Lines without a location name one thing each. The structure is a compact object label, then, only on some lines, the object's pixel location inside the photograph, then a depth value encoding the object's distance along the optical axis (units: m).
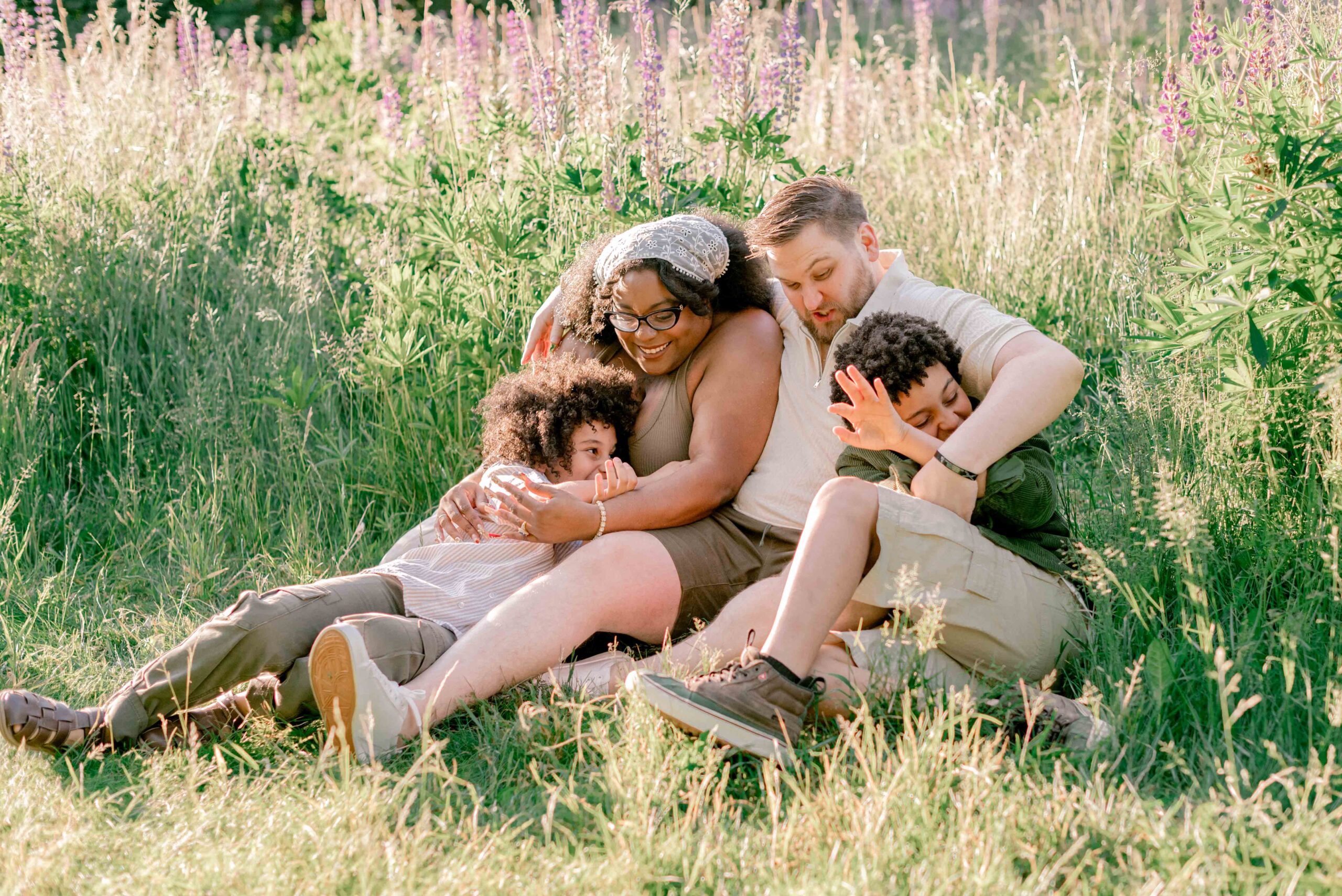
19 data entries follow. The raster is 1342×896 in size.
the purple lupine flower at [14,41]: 5.40
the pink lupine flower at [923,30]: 6.21
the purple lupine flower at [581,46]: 4.72
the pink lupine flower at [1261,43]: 3.37
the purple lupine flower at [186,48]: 5.87
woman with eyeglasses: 2.97
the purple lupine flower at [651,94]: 4.26
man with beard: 2.76
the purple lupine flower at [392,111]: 5.92
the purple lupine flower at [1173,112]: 4.03
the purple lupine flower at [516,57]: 5.36
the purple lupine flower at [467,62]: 5.35
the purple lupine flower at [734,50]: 4.39
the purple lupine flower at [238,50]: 6.39
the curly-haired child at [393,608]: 2.85
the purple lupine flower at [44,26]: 5.74
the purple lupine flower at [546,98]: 4.58
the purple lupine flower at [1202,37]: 3.71
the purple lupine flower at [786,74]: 4.93
